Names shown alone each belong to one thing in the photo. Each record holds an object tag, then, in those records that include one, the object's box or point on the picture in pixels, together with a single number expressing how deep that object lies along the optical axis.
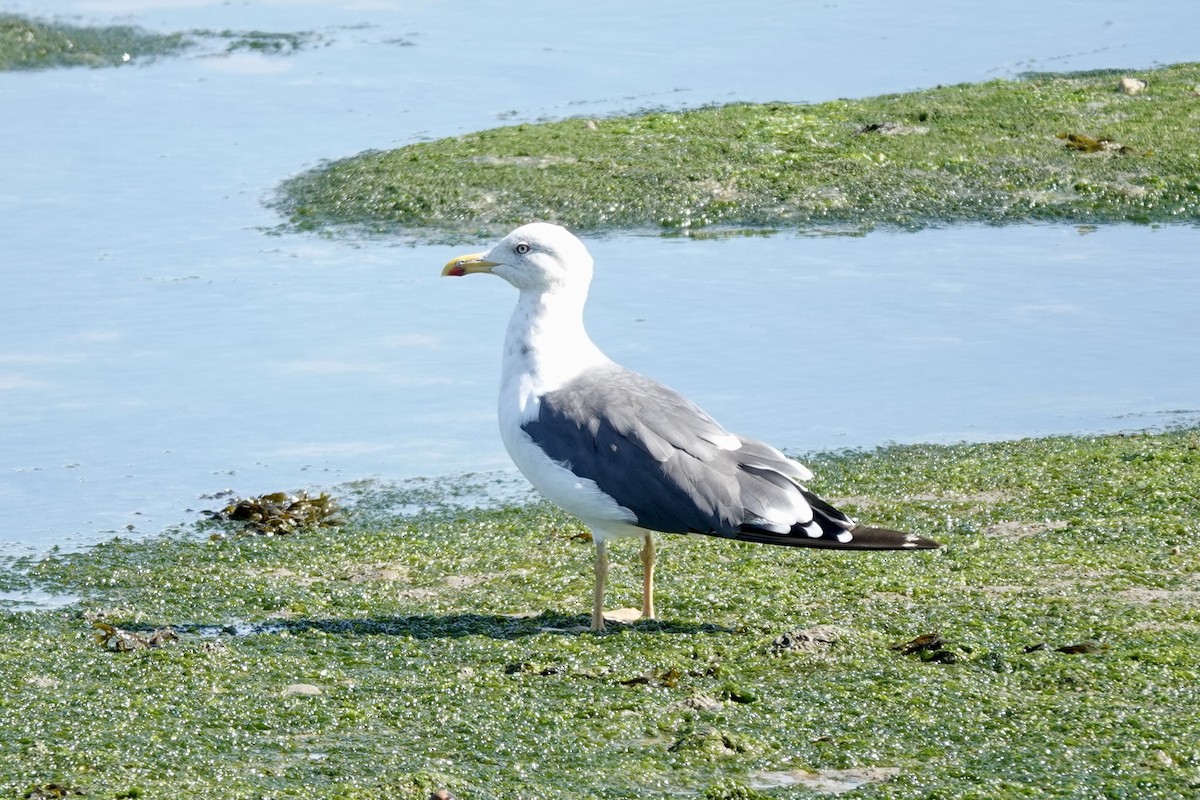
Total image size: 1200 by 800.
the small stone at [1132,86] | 33.53
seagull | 12.69
